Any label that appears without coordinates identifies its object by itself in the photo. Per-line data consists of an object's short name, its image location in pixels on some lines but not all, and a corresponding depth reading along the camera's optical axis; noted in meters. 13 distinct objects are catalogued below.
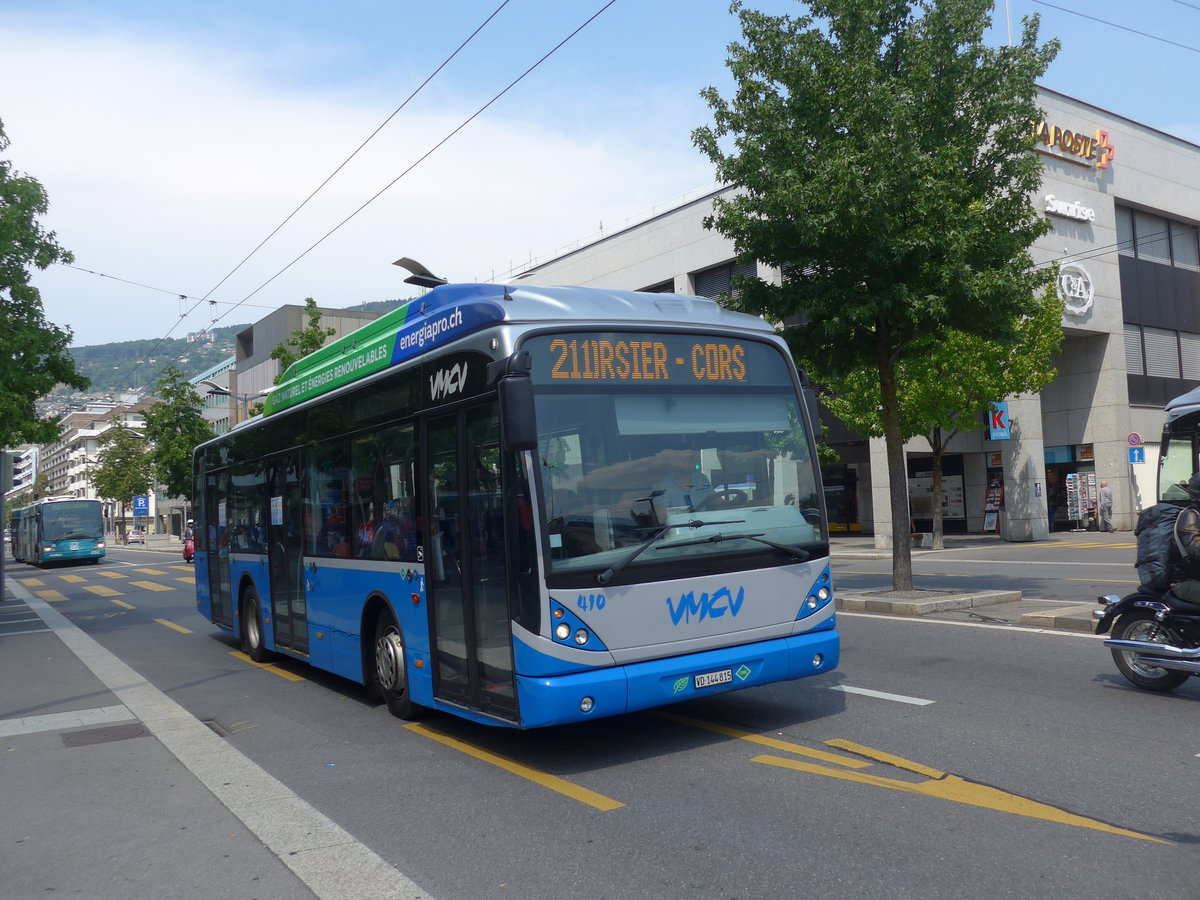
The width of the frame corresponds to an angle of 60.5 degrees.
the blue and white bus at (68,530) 44.38
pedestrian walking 33.75
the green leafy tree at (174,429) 59.38
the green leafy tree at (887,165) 13.08
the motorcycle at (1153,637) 7.30
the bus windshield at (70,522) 44.31
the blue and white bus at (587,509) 6.04
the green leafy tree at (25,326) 17.50
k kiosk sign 31.44
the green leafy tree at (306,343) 35.31
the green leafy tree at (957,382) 27.61
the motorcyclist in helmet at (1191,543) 7.23
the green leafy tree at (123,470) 85.44
